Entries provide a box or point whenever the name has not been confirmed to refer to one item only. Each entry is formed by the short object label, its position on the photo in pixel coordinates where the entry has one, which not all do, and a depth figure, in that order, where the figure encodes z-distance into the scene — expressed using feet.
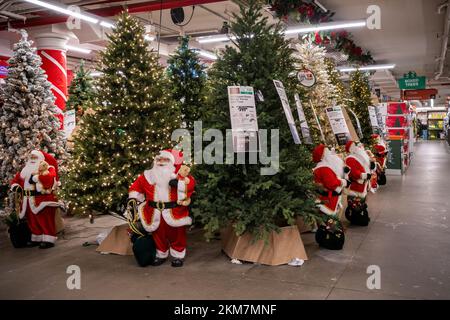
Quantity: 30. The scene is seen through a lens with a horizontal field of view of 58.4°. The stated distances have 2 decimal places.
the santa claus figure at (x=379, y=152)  28.12
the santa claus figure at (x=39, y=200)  15.87
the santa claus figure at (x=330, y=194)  14.48
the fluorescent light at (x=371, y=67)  43.06
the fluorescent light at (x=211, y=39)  28.64
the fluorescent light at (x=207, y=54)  34.90
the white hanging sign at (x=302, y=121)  13.85
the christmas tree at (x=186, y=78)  18.95
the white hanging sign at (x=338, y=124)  18.94
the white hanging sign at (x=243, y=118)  12.31
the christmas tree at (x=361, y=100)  27.22
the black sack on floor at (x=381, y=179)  29.95
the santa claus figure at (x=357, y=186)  18.07
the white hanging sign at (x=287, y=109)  12.65
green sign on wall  54.60
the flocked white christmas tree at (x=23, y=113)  19.31
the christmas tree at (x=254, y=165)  12.64
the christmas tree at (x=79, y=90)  25.11
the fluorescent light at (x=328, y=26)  25.35
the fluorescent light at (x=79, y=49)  35.66
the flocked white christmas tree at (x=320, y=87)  20.88
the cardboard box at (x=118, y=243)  14.72
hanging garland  21.71
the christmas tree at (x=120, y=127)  14.58
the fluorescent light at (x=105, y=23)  23.24
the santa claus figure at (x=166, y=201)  12.99
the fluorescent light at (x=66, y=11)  19.98
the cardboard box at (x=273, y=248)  12.98
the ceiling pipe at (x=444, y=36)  25.74
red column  29.91
